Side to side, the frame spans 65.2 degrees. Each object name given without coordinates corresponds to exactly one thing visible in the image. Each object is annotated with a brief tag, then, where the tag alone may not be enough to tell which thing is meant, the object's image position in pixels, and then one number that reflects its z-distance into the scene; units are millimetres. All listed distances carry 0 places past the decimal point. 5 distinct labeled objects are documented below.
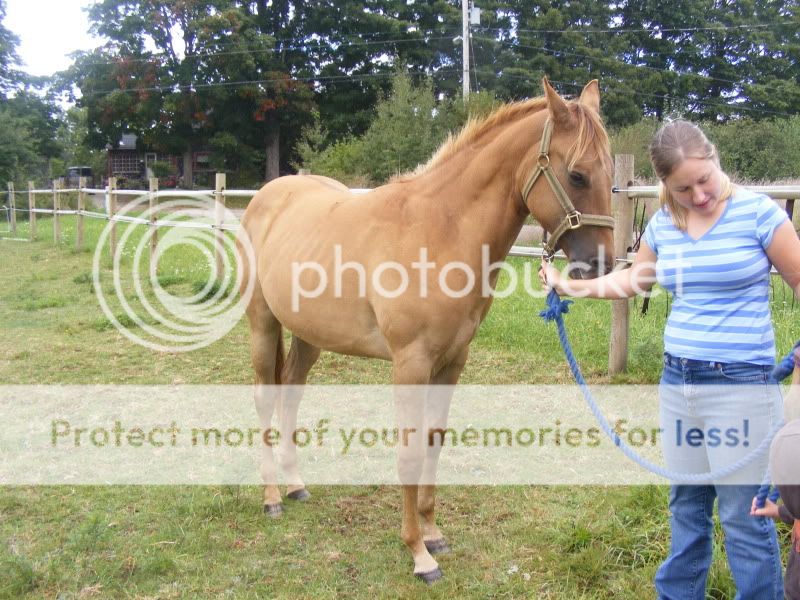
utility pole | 21219
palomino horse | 2441
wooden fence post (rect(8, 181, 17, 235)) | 18266
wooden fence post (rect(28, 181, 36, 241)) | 16609
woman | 1859
